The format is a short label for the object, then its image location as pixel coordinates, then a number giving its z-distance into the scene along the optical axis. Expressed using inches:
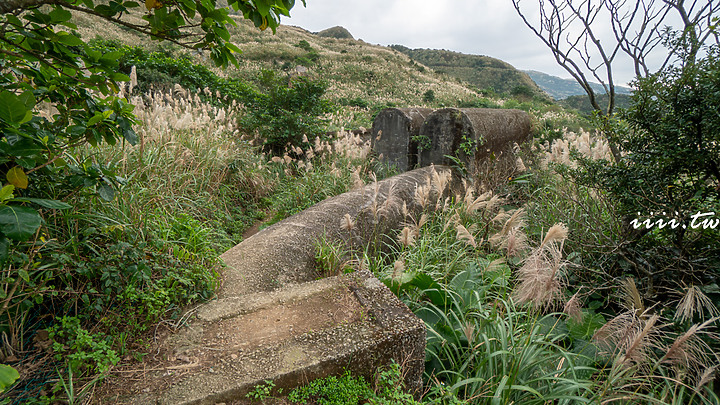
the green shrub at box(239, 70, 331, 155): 275.4
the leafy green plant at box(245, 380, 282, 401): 63.4
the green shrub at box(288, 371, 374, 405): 65.4
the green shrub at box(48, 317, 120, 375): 64.9
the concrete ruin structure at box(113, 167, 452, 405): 65.3
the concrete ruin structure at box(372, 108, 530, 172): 225.3
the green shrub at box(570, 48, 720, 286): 82.0
